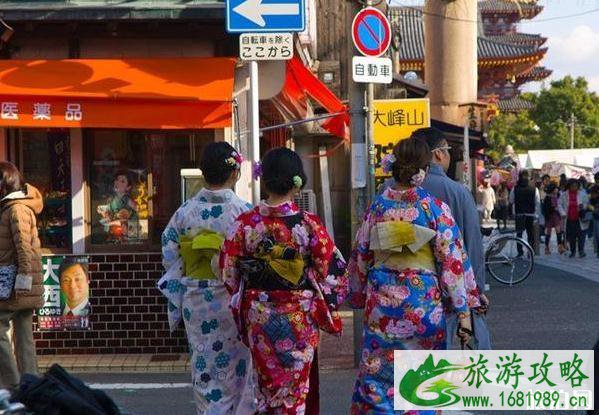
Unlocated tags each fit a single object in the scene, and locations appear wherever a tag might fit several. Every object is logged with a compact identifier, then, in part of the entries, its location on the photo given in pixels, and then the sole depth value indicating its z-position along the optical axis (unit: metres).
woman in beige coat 14.06
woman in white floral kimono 10.95
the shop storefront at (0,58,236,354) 17.46
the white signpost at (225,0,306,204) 14.49
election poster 18.02
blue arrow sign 14.48
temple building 74.33
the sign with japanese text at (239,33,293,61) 14.66
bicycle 28.44
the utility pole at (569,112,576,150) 117.30
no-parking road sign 16.81
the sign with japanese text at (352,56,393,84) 16.48
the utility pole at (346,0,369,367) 16.88
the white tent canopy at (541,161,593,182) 80.48
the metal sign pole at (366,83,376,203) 16.96
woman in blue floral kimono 9.96
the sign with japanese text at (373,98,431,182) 20.83
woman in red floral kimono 10.02
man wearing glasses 11.69
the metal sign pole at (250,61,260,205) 14.90
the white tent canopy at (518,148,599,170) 90.73
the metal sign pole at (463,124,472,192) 32.28
